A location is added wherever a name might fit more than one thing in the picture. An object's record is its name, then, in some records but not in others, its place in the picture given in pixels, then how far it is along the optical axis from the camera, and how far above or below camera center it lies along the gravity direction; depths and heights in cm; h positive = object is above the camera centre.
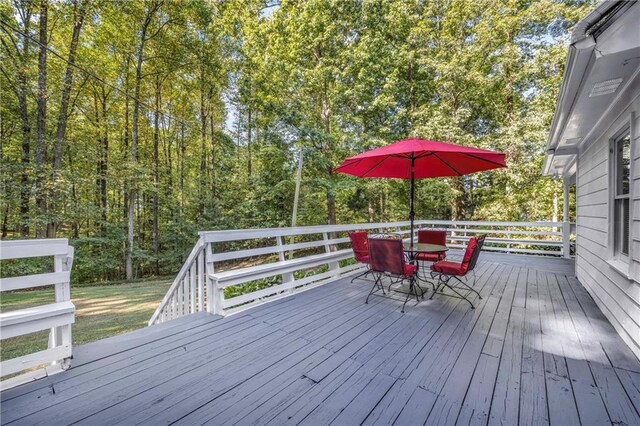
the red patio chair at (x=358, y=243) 449 -59
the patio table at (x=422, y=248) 381 -60
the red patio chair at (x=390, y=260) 329 -67
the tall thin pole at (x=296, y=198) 593 +25
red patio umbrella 320 +70
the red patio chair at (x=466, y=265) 338 -75
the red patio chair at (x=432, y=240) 485 -62
